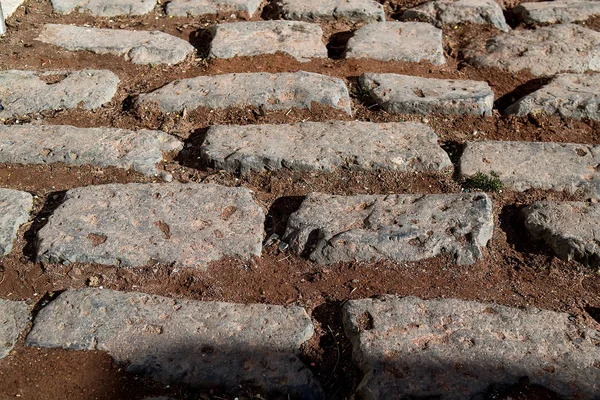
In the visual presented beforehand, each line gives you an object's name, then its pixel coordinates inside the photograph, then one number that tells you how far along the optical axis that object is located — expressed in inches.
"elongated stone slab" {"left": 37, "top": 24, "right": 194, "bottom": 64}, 151.0
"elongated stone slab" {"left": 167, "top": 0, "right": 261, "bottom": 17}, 169.9
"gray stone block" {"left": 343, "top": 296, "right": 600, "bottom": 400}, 81.4
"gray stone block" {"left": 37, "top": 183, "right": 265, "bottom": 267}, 101.0
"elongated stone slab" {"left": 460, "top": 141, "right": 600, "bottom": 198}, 114.8
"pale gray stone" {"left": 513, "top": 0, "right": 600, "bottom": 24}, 166.4
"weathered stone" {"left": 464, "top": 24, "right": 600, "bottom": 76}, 148.8
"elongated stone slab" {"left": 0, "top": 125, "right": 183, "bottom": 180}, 119.6
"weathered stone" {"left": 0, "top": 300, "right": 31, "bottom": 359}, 89.2
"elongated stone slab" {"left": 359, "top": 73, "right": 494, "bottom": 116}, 132.8
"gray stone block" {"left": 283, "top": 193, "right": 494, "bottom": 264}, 101.3
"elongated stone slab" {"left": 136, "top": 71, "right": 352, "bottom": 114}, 133.1
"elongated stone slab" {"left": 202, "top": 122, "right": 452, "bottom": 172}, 117.6
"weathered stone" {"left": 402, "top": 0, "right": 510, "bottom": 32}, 166.1
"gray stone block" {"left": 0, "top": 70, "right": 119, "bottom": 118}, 134.0
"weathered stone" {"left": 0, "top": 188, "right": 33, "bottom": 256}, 104.0
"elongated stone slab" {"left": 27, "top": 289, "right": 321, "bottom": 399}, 84.0
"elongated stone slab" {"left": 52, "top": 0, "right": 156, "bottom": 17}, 169.0
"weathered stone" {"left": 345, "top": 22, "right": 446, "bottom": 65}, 150.9
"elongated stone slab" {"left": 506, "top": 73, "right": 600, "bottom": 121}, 132.7
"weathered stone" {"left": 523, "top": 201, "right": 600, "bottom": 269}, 102.0
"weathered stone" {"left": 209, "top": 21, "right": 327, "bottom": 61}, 151.5
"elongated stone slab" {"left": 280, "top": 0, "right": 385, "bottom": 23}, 167.0
